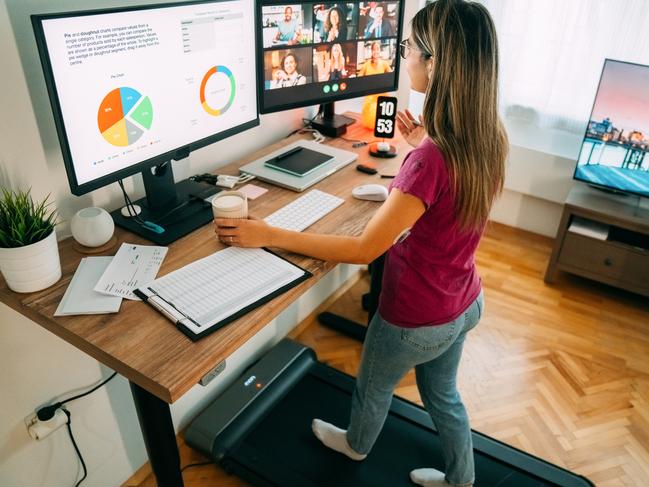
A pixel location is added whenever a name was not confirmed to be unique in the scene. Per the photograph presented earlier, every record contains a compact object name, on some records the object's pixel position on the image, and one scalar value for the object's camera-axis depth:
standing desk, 1.07
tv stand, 2.63
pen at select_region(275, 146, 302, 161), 1.88
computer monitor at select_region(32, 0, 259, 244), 1.21
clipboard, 1.18
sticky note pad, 1.69
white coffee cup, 1.39
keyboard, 1.52
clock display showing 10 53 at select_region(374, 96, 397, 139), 2.14
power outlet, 1.49
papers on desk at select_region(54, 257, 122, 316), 1.19
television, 2.51
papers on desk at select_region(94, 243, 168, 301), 1.25
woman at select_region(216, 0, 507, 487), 1.18
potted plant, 1.18
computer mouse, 1.66
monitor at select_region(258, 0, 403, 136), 1.81
